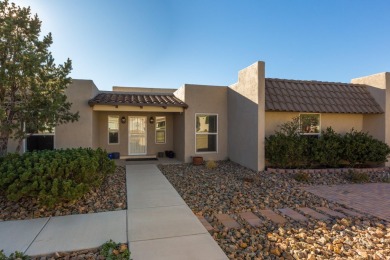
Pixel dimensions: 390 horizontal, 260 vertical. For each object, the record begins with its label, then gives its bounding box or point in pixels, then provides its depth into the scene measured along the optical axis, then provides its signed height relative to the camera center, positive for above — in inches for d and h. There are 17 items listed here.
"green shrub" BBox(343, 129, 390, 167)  363.6 -30.2
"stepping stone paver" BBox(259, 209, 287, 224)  174.1 -73.0
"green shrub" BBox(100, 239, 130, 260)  120.8 -71.4
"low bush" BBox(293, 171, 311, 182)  303.1 -65.2
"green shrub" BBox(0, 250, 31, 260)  120.1 -71.4
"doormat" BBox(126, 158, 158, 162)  481.7 -61.5
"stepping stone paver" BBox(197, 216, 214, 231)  158.2 -72.0
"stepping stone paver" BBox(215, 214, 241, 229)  163.3 -72.4
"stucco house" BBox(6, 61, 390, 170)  368.5 +40.4
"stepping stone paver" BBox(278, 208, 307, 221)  180.5 -73.4
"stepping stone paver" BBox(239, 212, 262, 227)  169.0 -72.8
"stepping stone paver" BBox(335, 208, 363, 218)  187.8 -73.9
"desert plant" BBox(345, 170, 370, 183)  308.3 -66.7
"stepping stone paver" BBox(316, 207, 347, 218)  187.9 -74.0
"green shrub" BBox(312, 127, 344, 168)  352.2 -30.3
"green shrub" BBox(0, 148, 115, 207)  173.0 -38.3
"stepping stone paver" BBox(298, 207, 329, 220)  183.6 -73.8
